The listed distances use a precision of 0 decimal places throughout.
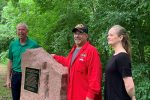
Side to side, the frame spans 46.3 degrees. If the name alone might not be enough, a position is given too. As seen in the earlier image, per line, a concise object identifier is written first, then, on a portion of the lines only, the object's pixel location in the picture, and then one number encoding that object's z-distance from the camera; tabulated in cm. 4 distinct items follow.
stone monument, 276
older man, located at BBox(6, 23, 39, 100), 333
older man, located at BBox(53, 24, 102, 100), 241
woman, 210
